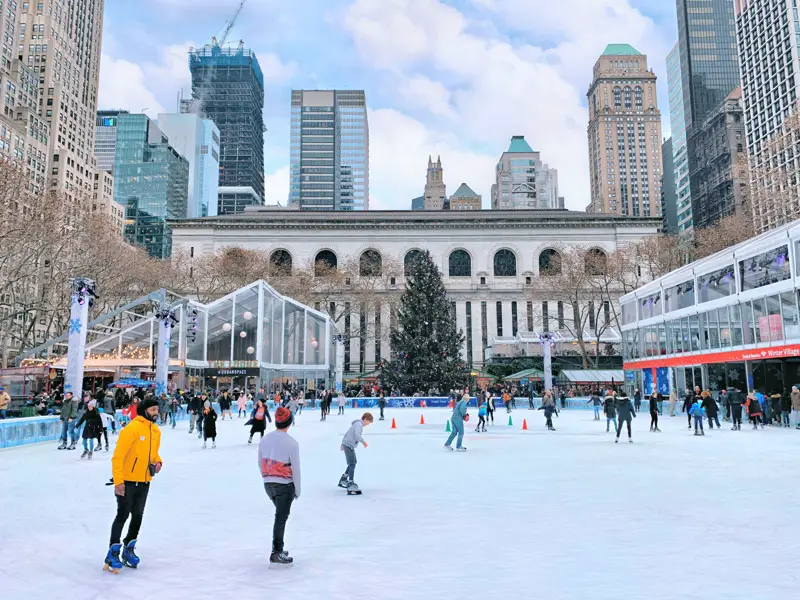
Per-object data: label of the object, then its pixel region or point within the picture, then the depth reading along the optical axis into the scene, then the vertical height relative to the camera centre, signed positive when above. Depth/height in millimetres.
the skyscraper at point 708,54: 138375 +72268
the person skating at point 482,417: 21922 -1606
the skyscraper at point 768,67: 84250 +44756
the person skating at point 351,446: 9805 -1190
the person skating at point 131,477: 5633 -950
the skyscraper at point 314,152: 190625 +69798
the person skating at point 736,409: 22812 -1456
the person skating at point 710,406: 22797 -1352
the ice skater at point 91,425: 14155 -1165
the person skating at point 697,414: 19797 -1413
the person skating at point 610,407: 20172 -1195
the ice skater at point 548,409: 22859 -1404
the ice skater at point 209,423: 16891 -1341
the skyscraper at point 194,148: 194375 +72937
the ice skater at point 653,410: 21683 -1418
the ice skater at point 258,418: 16844 -1219
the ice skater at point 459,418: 15359 -1159
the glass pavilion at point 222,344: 33750 +1835
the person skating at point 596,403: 28703 -1499
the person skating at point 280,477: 5750 -979
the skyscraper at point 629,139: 172125 +66028
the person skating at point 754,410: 23062 -1513
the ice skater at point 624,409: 17359 -1087
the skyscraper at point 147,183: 158375 +52489
